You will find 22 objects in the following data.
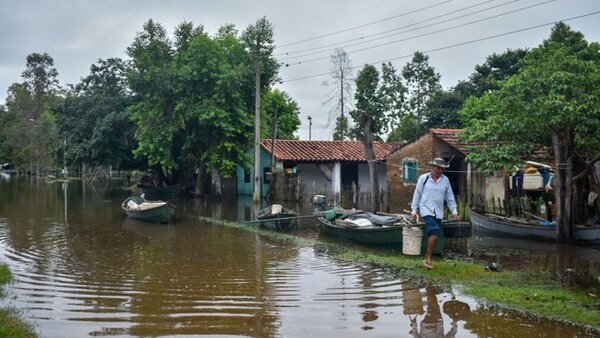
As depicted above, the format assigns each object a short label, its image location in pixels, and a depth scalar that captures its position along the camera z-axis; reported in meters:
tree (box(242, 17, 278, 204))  27.58
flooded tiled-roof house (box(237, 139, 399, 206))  31.44
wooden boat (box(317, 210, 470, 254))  12.52
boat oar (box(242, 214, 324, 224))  17.91
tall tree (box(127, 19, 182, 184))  31.11
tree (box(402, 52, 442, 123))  43.38
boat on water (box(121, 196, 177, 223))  20.06
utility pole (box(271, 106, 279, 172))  30.81
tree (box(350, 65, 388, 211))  42.41
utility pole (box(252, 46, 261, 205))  27.19
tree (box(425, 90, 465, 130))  39.50
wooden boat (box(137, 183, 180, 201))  33.34
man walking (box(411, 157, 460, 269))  9.88
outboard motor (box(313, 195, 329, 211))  23.20
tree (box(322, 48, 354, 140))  42.38
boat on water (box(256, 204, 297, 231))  18.16
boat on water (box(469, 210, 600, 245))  14.71
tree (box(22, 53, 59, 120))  80.75
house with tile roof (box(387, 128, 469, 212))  24.41
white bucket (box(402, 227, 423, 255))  11.17
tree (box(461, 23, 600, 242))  13.63
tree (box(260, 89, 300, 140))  40.35
